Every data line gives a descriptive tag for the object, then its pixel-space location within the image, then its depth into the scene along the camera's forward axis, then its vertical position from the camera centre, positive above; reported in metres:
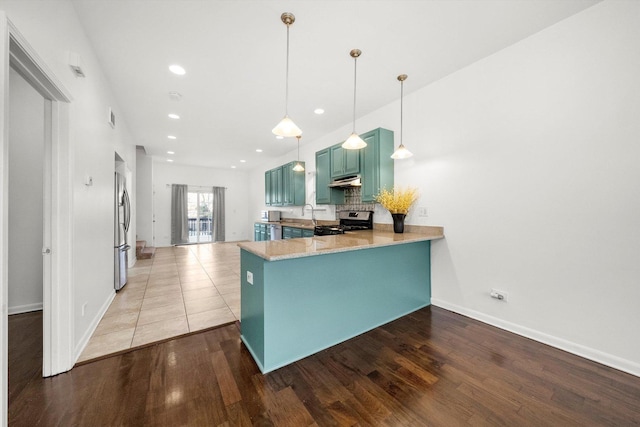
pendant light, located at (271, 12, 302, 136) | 1.96 +0.74
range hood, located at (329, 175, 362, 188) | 3.76 +0.52
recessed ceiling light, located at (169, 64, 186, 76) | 2.64 +1.64
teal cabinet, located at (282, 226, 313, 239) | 4.80 -0.43
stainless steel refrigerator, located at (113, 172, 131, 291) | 3.36 -0.28
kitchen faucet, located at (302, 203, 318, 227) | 5.51 -0.06
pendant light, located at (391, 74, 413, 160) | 2.70 +0.69
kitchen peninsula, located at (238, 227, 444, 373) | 1.78 -0.71
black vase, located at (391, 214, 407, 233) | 3.13 -0.12
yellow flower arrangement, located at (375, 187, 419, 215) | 3.11 +0.18
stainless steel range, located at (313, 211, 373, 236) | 3.84 -0.17
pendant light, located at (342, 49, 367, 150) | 2.39 +0.76
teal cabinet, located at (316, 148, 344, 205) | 4.40 +0.60
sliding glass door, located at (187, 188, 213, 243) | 8.48 -0.11
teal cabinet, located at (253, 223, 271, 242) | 6.72 -0.59
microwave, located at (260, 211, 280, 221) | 7.24 -0.08
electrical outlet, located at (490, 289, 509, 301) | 2.39 -0.84
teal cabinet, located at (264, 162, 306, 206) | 5.80 +0.70
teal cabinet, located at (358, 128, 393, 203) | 3.36 +0.74
